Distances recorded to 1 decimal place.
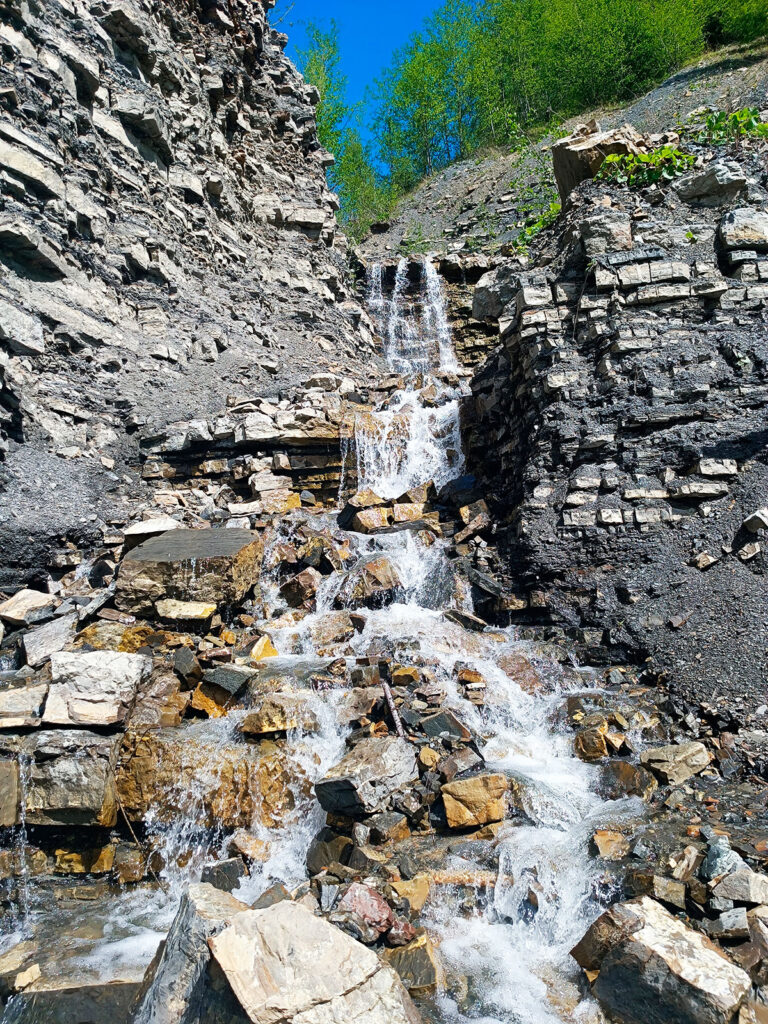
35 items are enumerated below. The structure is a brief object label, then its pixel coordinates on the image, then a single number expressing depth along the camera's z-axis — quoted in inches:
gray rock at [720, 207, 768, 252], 310.0
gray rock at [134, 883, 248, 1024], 116.3
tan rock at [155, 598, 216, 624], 282.4
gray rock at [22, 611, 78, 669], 259.0
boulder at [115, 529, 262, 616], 288.2
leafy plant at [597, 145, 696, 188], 336.8
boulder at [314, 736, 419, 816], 184.9
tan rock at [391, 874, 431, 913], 153.9
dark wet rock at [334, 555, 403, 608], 325.7
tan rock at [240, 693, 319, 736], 213.5
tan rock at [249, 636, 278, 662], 277.1
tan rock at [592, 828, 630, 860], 161.8
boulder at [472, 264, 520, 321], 404.4
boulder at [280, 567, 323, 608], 328.8
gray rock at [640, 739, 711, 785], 192.7
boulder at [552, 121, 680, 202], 348.8
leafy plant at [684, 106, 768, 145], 332.8
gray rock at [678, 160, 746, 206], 325.1
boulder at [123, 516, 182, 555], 335.9
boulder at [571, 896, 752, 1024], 110.5
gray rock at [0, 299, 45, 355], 388.8
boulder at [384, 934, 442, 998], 133.0
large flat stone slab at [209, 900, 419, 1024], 103.5
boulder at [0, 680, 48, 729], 203.3
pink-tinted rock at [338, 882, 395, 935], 143.3
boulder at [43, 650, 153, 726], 207.6
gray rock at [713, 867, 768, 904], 134.2
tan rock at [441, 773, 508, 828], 180.1
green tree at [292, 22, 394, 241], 1079.0
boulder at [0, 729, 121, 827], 189.3
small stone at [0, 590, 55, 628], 291.9
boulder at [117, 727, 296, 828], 195.0
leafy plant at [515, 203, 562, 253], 396.2
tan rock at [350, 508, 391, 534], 390.6
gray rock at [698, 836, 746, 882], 142.4
